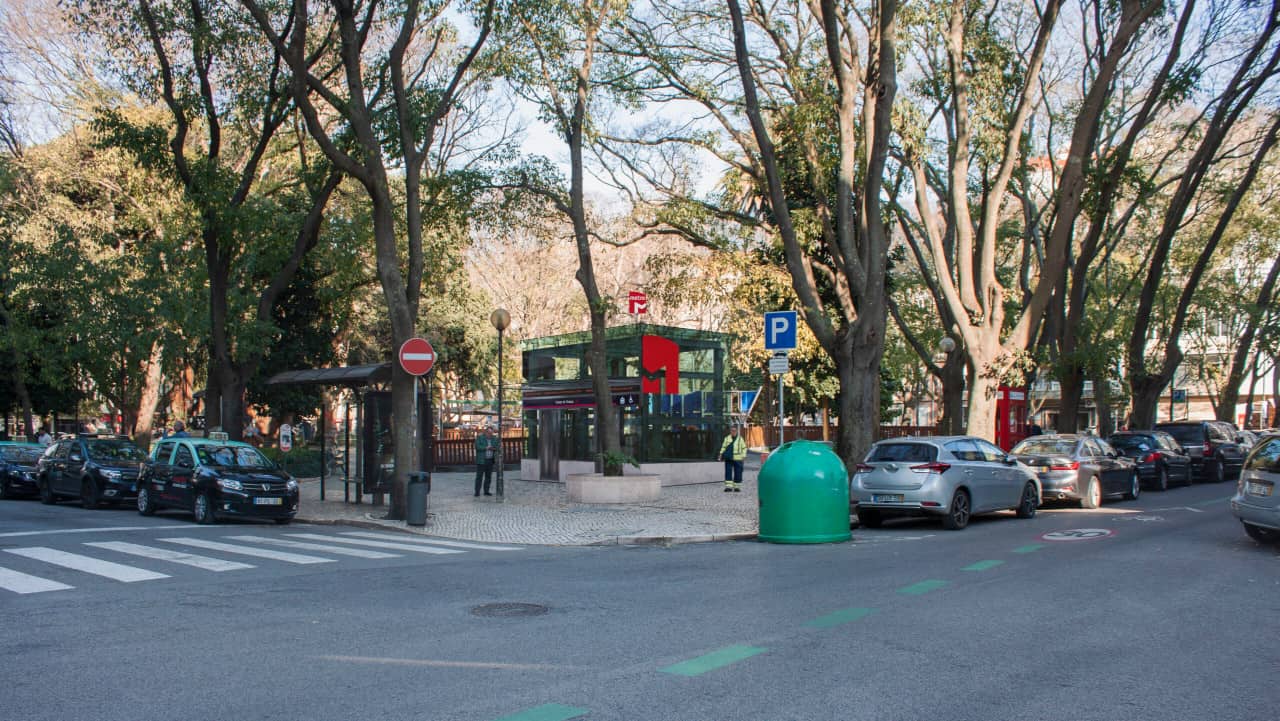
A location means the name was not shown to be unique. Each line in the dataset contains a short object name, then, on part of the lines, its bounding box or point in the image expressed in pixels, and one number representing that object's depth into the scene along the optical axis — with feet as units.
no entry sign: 55.77
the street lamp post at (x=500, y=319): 67.92
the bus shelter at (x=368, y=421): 63.62
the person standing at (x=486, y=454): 76.07
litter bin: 54.80
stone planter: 67.31
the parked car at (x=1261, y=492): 39.52
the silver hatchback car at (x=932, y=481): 50.96
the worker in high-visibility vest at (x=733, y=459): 77.21
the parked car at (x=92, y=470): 67.82
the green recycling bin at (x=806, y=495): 45.11
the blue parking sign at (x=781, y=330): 50.84
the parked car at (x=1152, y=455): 80.59
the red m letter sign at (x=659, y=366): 81.20
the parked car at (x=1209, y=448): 92.53
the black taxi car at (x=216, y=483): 56.44
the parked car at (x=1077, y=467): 63.82
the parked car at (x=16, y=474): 78.43
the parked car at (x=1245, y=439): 100.37
